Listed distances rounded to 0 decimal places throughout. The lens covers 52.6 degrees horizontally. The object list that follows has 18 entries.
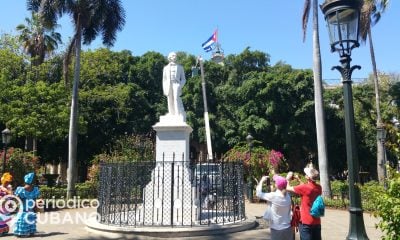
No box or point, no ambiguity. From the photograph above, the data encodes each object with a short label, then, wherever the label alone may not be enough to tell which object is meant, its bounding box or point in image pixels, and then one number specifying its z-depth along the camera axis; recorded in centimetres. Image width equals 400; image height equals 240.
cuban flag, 2891
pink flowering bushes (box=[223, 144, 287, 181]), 2317
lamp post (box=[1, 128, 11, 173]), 1953
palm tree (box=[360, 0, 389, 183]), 2617
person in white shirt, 638
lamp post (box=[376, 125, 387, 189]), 1900
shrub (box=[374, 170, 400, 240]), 486
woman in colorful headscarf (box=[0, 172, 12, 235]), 1062
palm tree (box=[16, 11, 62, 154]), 3138
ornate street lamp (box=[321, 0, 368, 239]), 605
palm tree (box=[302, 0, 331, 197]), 1983
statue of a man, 1277
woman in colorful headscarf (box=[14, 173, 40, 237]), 1044
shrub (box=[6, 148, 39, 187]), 2052
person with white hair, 660
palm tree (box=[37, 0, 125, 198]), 2245
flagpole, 2534
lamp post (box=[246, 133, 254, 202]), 2305
